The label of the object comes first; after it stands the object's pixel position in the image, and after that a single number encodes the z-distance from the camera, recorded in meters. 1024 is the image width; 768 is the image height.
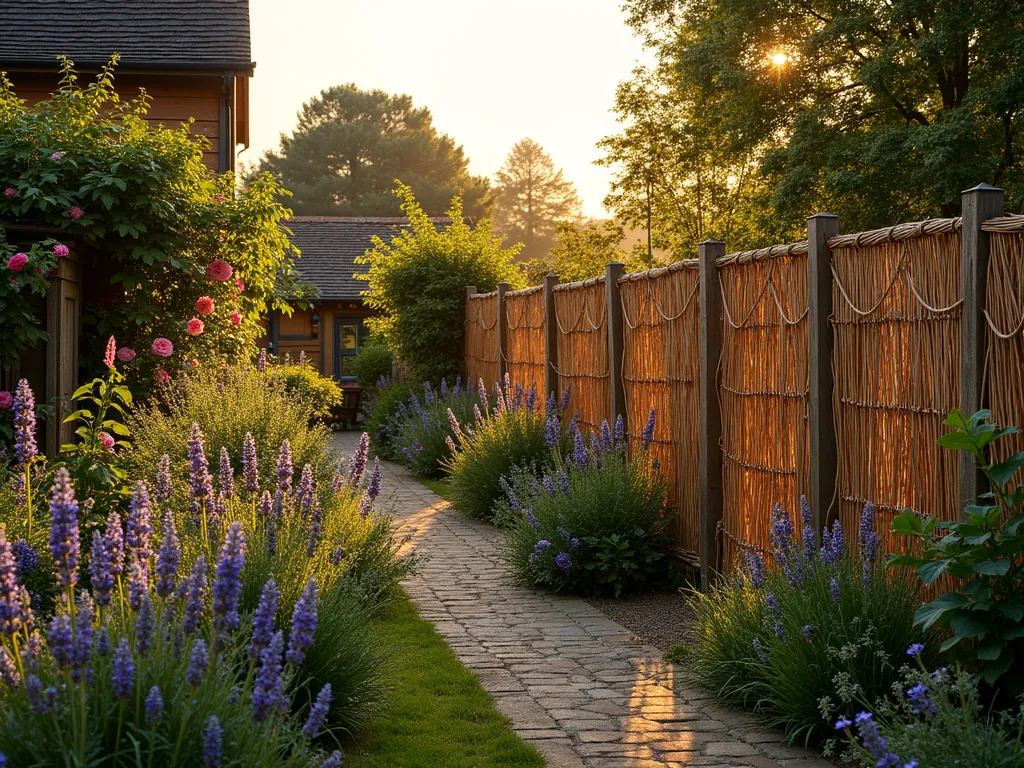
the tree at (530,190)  83.56
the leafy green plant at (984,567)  3.85
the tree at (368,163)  55.19
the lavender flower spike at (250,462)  5.05
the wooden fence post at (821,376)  5.46
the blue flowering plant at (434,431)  13.74
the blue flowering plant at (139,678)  2.66
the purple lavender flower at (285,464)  5.16
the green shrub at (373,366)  23.98
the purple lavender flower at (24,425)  3.96
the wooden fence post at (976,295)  4.27
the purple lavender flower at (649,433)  7.66
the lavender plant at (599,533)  7.35
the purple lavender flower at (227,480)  4.71
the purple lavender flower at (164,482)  4.39
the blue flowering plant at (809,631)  4.40
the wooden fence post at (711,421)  6.99
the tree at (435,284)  16.59
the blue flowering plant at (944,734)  3.22
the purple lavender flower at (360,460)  5.94
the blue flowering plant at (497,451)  10.32
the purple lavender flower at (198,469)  4.14
